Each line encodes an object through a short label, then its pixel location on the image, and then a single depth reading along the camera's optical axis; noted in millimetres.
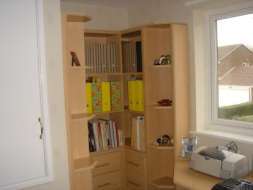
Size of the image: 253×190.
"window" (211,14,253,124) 2805
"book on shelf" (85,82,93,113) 3195
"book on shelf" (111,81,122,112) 3494
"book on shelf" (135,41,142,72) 3324
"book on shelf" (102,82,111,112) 3398
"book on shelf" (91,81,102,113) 3332
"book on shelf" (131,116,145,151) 3318
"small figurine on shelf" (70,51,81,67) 2795
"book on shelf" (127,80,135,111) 3389
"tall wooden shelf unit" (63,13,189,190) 2846
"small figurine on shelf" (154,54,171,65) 3121
